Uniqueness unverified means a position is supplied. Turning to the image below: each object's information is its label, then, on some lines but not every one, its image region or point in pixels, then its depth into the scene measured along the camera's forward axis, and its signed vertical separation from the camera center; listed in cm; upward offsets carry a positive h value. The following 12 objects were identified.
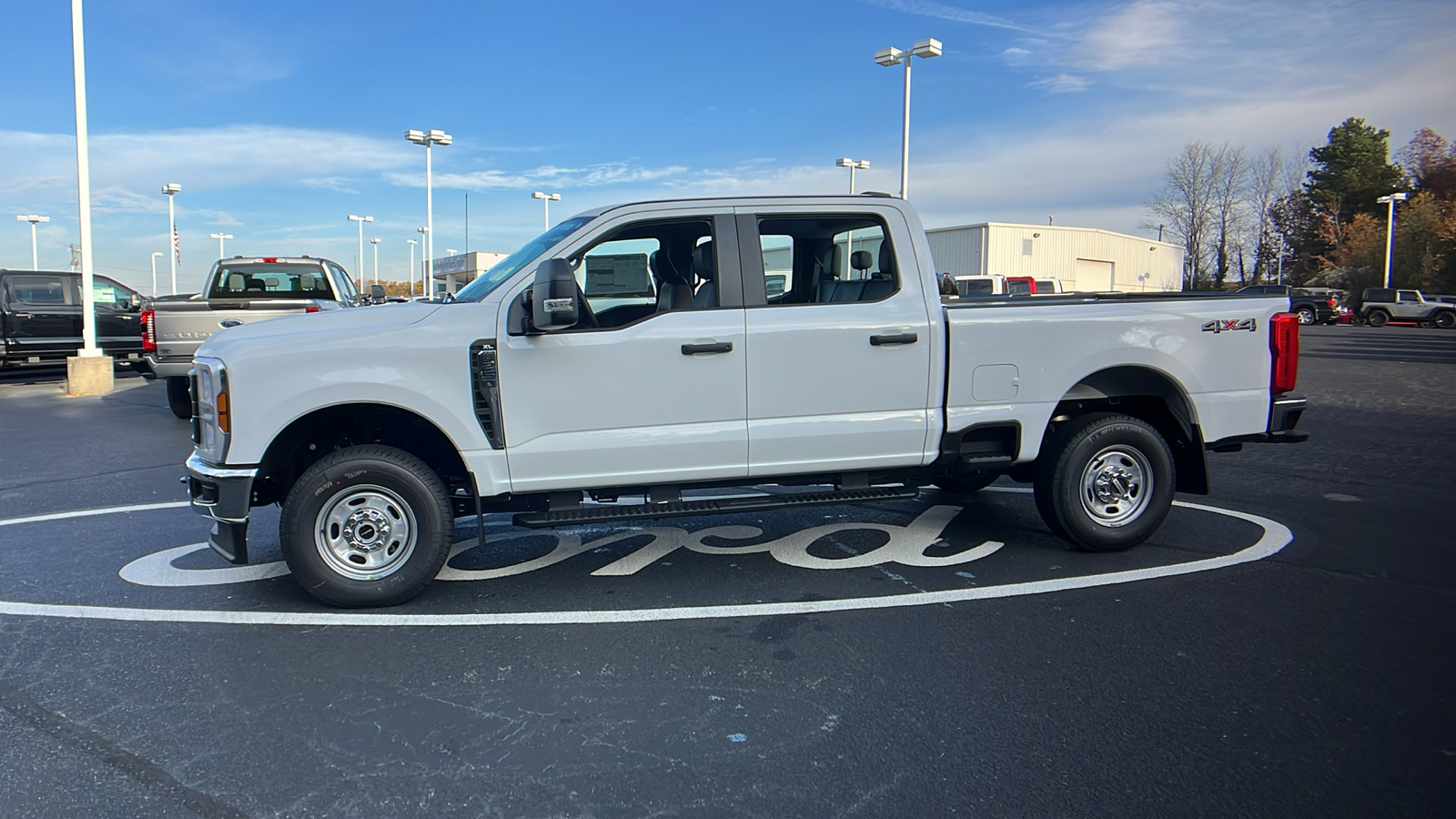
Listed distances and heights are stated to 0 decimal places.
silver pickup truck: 1073 +35
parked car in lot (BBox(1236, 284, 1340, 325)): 4531 +123
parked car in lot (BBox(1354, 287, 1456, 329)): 4231 +110
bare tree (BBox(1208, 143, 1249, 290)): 7306 +852
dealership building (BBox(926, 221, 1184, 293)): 4931 +450
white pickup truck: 461 -32
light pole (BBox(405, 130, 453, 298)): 3554 +747
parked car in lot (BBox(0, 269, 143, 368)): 1777 +29
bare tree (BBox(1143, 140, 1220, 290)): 7356 +935
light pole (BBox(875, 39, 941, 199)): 2477 +751
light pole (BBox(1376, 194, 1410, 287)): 5399 +639
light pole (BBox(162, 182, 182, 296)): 4697 +574
